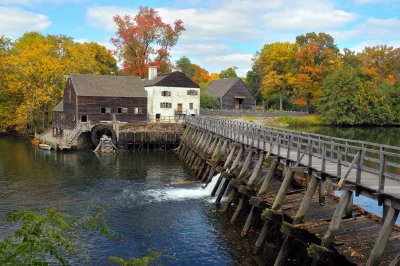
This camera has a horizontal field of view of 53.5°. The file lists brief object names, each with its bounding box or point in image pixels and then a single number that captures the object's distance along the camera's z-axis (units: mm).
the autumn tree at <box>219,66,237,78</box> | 124812
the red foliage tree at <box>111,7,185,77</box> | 73506
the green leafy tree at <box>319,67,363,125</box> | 82562
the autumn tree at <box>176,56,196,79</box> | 121500
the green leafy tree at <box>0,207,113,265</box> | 6746
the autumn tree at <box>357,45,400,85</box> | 104750
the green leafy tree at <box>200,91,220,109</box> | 75275
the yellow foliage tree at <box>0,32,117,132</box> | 62469
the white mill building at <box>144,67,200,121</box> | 57031
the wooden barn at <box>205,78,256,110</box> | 80875
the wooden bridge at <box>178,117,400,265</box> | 12016
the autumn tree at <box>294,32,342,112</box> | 86438
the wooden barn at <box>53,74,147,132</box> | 51844
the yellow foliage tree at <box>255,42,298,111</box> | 85750
